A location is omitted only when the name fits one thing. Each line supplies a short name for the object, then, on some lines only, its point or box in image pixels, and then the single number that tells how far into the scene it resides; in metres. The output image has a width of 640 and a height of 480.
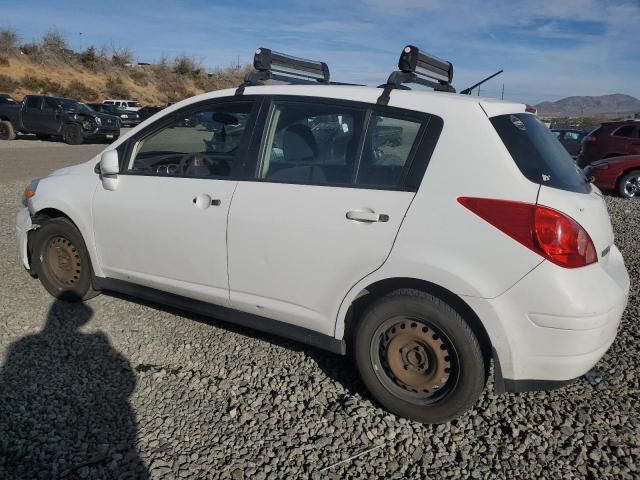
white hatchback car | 2.53
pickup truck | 21.22
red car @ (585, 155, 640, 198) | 11.31
